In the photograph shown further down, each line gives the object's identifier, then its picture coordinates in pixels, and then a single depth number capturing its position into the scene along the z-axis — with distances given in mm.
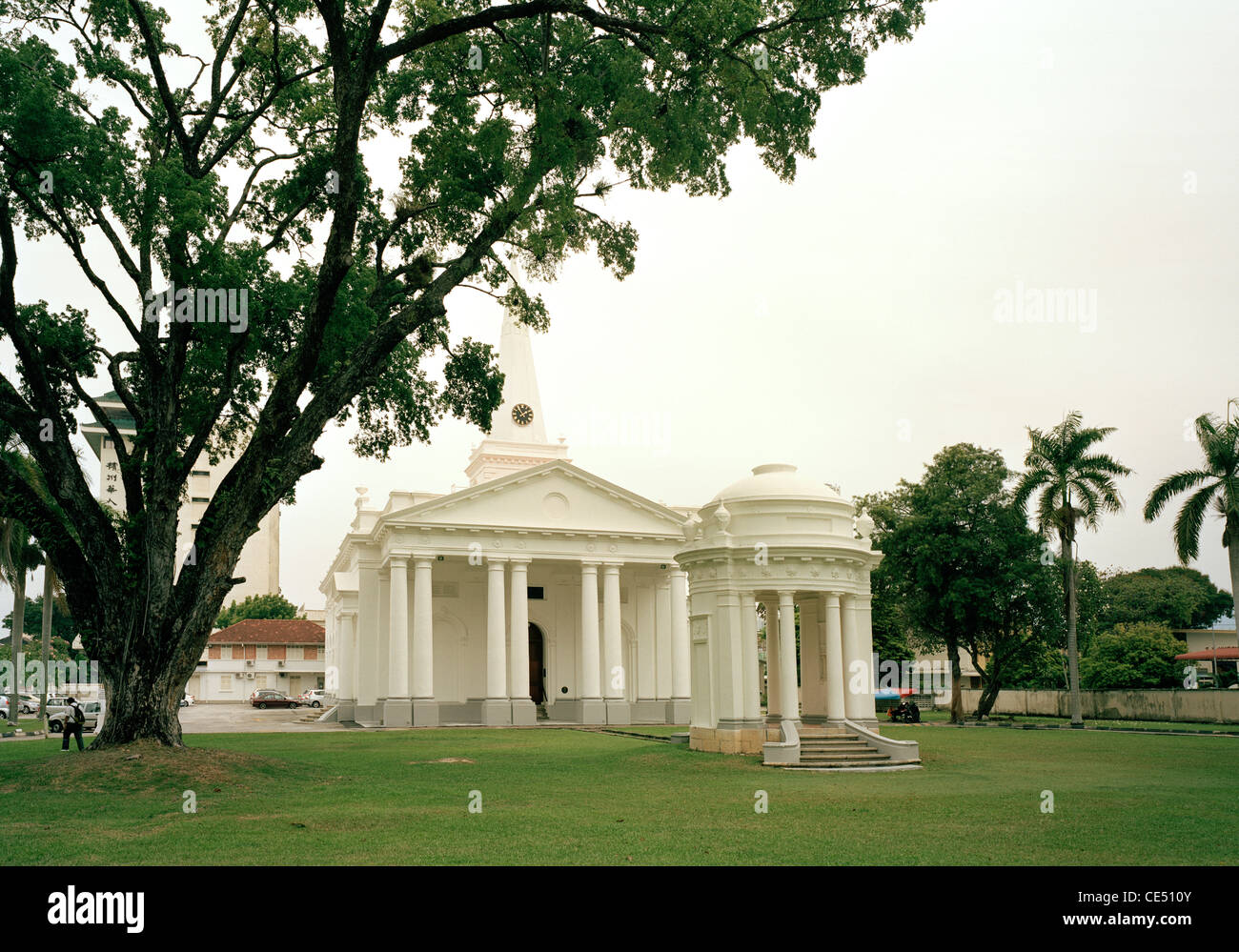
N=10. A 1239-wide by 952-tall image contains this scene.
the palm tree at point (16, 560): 35812
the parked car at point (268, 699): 66750
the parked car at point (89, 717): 37156
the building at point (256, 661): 81125
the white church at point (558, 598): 23391
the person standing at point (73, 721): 23298
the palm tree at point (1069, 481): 37938
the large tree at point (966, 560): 40031
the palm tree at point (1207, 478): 32062
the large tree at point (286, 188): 17234
